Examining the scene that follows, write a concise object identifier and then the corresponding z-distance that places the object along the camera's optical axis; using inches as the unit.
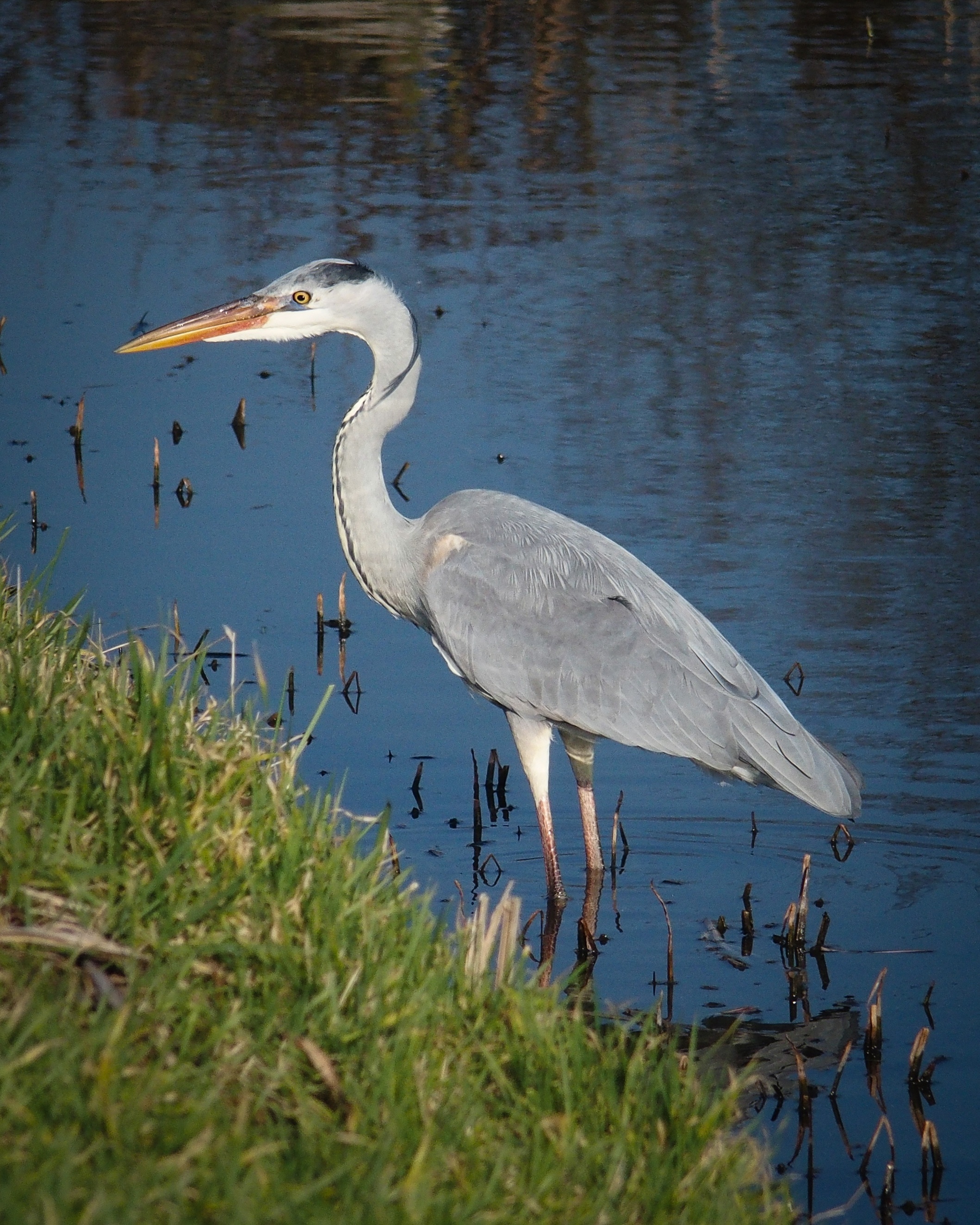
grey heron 413.1
